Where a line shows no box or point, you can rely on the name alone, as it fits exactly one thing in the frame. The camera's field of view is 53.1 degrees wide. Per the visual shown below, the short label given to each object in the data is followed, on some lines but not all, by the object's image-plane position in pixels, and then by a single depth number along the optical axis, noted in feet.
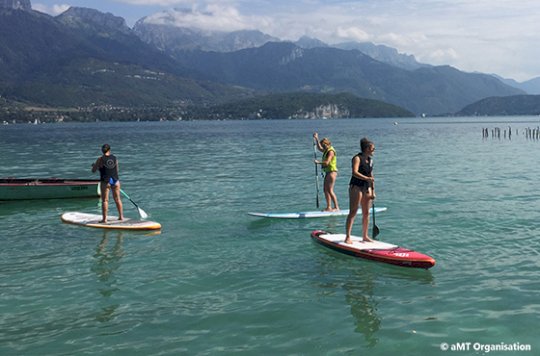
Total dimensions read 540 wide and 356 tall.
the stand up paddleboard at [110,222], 68.64
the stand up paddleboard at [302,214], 74.19
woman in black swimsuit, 50.53
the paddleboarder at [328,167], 72.74
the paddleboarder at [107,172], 67.46
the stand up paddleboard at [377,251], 49.01
